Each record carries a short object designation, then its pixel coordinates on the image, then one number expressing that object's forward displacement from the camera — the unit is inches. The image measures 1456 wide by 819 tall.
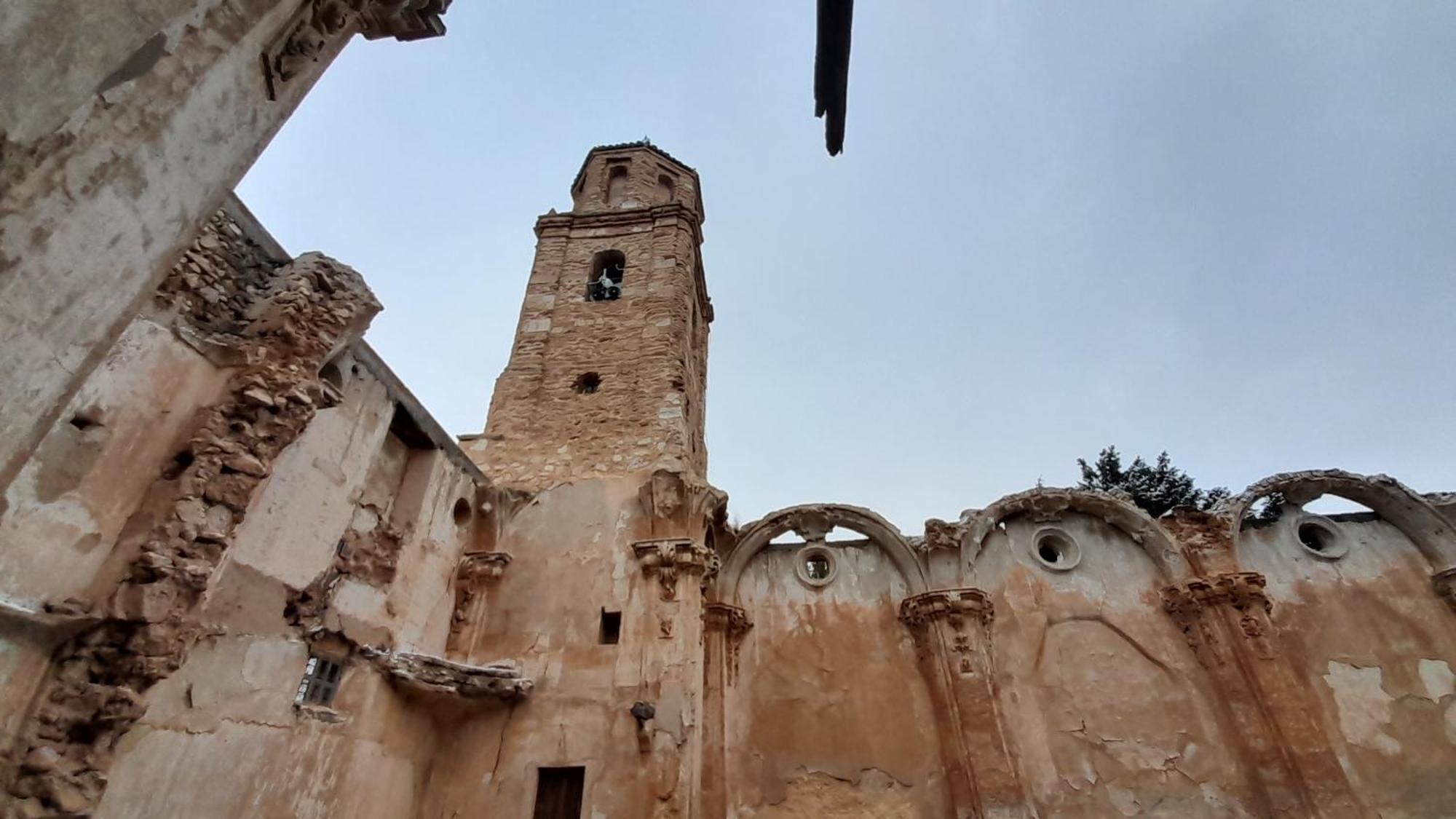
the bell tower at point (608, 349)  438.6
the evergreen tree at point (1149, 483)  784.3
